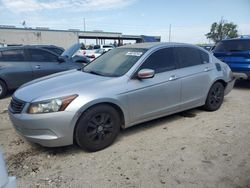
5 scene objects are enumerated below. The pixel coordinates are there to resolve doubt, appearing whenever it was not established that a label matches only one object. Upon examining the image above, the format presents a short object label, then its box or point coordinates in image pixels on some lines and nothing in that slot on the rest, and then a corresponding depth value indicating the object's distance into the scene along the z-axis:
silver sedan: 2.49
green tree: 54.48
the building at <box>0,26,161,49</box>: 28.07
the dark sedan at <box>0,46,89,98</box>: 5.42
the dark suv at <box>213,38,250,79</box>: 5.50
